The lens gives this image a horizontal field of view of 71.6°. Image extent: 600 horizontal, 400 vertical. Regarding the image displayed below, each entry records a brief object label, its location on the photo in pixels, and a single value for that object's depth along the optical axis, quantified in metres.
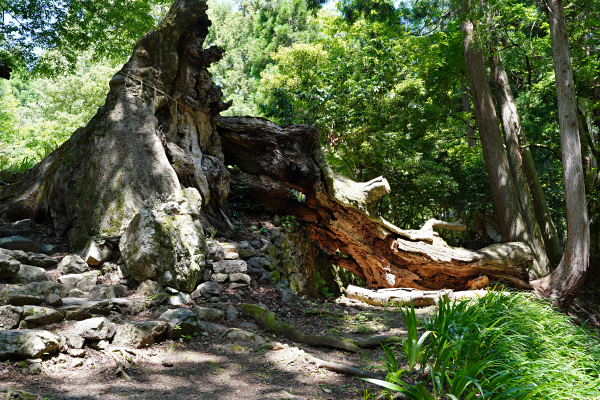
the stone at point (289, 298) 5.63
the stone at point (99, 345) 3.16
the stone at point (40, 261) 4.51
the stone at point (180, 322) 3.71
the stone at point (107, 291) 4.19
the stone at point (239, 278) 5.36
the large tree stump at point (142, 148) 5.46
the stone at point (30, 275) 3.87
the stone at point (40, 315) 3.18
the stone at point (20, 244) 4.69
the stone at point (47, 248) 5.14
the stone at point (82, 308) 3.51
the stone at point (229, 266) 5.42
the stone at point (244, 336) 4.01
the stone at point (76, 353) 2.98
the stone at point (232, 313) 4.52
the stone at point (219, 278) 5.26
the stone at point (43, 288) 3.62
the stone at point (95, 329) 3.16
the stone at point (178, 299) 4.50
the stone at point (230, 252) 5.77
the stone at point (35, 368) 2.67
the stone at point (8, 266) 3.74
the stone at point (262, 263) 5.96
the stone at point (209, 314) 4.32
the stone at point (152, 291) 4.44
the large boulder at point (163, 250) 4.66
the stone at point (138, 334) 3.32
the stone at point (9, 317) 3.00
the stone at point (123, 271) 4.78
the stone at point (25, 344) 2.69
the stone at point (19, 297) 3.30
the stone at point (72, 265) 4.49
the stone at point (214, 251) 5.52
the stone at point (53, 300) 3.54
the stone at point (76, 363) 2.91
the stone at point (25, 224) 5.71
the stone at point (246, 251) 6.06
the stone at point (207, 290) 4.85
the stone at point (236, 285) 5.27
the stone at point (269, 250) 6.49
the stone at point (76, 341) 3.04
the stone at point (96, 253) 4.77
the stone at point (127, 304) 3.93
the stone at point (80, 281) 4.22
